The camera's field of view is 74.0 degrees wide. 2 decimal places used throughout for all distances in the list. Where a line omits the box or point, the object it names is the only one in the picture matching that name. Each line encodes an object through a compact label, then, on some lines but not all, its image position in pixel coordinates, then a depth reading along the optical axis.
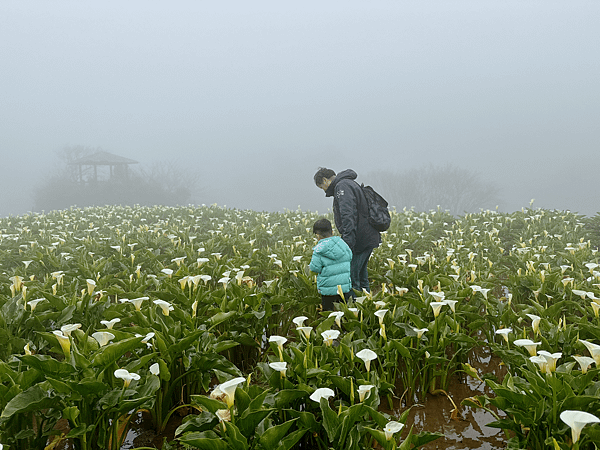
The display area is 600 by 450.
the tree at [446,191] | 44.78
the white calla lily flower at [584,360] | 2.43
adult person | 5.26
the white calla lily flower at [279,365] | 2.35
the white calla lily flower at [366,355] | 2.45
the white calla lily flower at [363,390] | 2.29
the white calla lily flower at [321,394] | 2.13
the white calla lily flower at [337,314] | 3.13
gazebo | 44.85
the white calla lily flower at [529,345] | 2.55
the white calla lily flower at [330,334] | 2.83
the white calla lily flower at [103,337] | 2.48
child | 4.70
